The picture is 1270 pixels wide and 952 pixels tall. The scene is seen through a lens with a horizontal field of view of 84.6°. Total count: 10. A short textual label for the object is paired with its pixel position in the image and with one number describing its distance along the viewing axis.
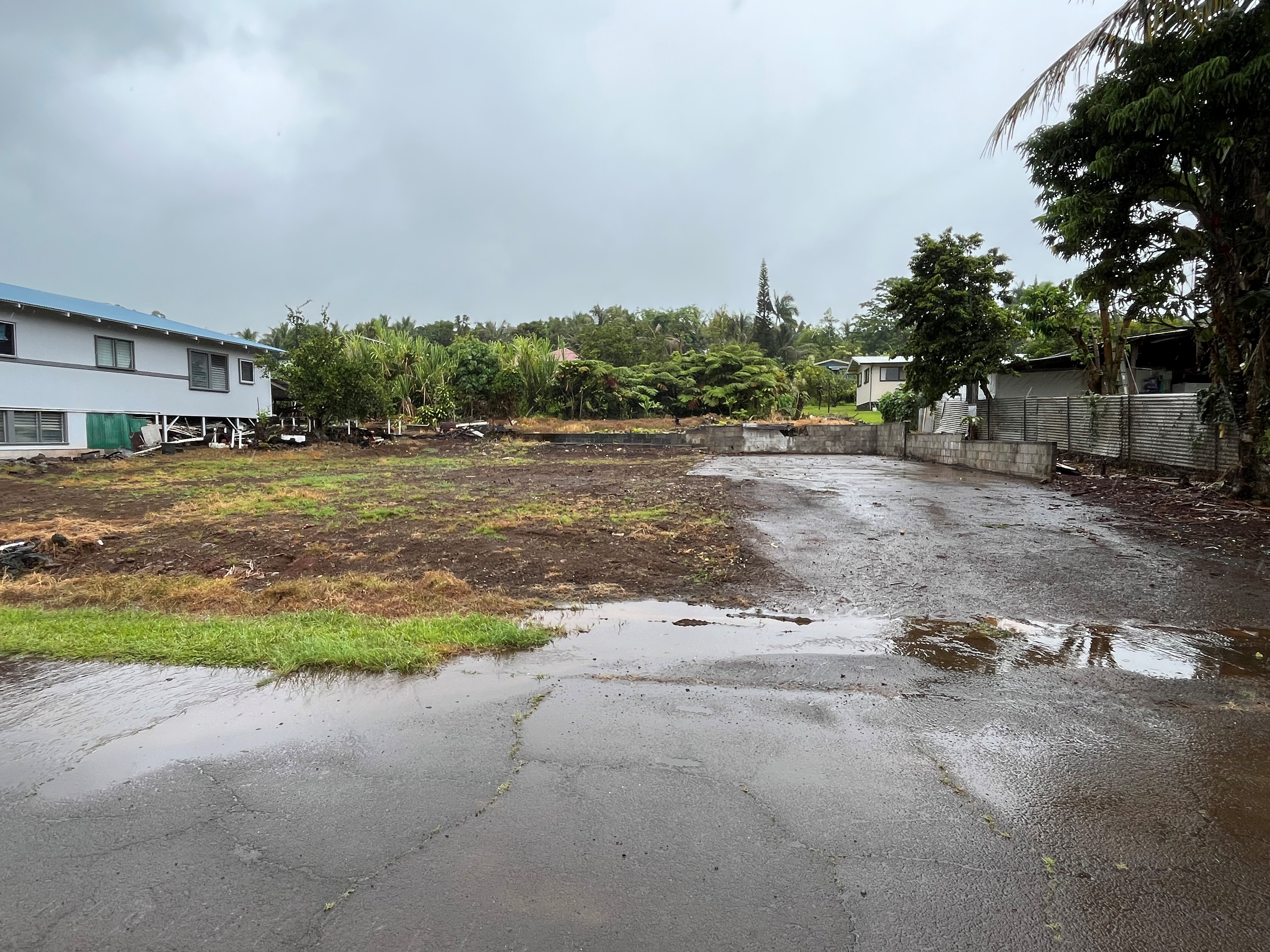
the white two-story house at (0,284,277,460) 19.61
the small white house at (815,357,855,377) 52.15
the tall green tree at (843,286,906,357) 61.53
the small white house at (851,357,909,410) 45.41
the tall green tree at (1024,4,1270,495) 9.39
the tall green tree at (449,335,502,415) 33.16
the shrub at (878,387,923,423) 26.48
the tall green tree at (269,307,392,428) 24.81
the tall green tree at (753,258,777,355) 54.25
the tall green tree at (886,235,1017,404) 19.27
